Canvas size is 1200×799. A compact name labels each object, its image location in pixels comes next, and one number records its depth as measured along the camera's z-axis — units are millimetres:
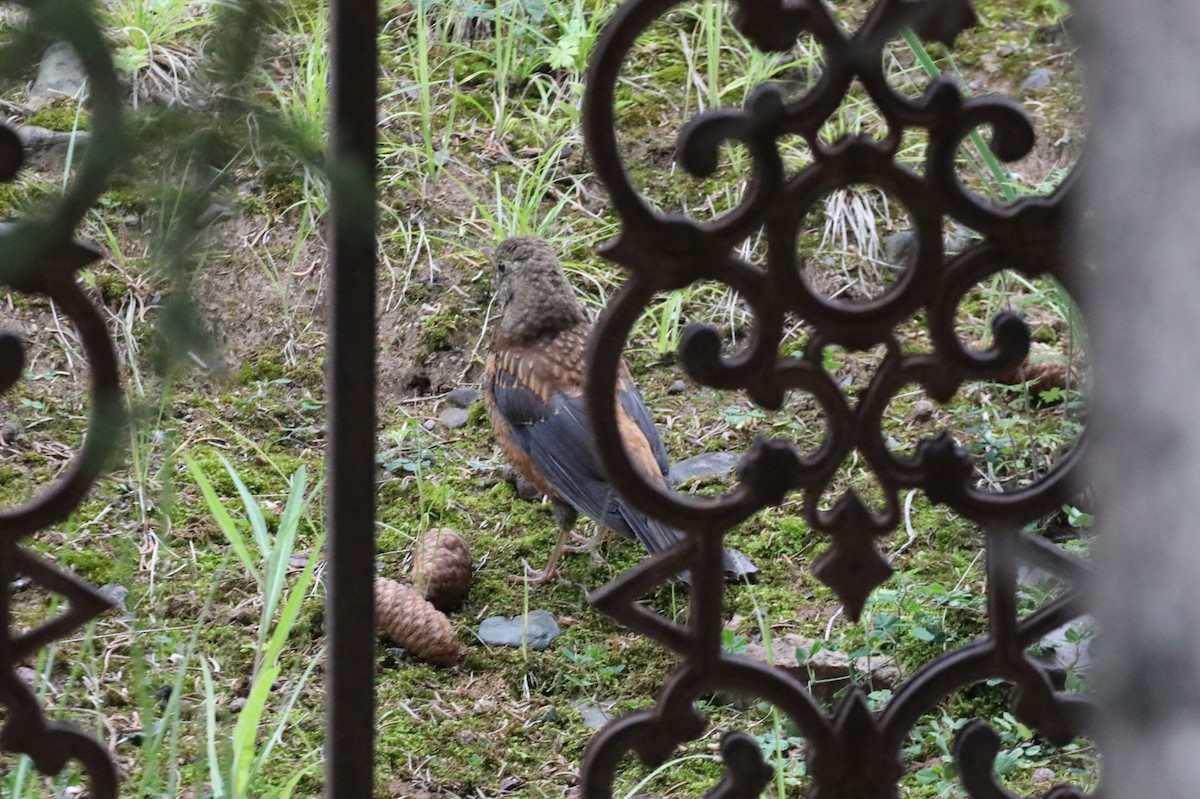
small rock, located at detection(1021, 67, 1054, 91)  9477
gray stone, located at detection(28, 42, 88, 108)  8820
